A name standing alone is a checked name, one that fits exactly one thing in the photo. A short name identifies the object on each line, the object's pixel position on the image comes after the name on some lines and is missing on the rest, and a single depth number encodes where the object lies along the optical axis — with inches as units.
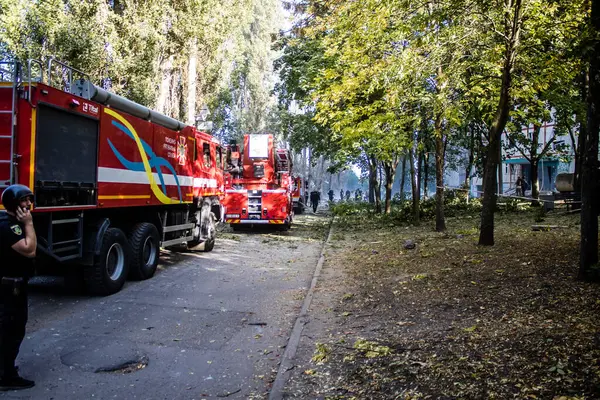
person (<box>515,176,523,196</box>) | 1219.2
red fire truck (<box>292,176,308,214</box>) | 1256.2
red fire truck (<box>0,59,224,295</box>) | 243.1
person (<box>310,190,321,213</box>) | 1499.8
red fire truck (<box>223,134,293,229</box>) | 748.6
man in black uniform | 166.2
